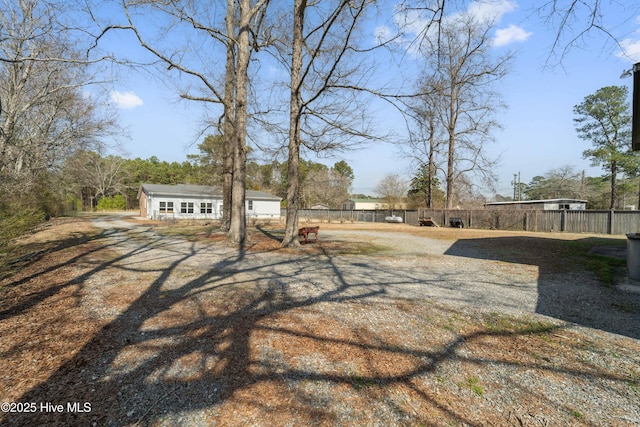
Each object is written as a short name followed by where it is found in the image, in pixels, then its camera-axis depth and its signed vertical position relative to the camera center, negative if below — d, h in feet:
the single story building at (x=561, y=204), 80.64 +1.75
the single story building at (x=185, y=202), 87.71 +0.33
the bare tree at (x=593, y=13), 10.03 +7.11
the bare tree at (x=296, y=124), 30.07 +8.92
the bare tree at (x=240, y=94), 32.89 +13.92
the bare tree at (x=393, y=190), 142.10 +8.68
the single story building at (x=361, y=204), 193.51 +1.75
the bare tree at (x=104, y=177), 143.54 +12.93
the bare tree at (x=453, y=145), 78.69 +18.55
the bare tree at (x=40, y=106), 27.91 +14.05
